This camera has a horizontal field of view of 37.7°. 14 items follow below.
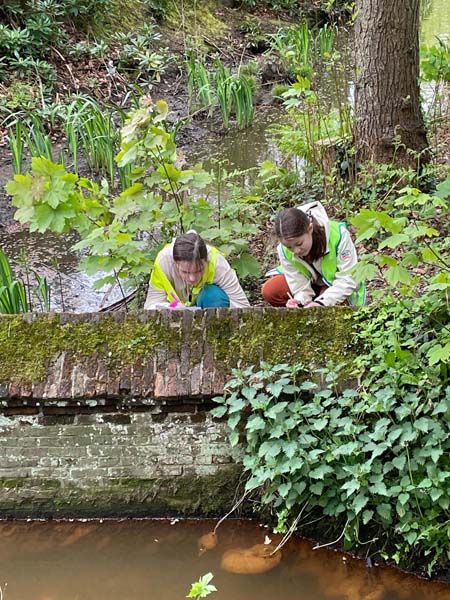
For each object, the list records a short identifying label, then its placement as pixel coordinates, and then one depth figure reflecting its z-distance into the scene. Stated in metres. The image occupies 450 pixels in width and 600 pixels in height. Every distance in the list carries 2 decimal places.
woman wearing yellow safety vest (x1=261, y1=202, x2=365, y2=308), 3.29
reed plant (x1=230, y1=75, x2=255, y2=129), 7.65
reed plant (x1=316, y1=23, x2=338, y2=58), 8.75
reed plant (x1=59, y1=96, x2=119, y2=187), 5.90
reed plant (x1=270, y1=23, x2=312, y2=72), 8.36
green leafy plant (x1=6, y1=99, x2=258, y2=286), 3.32
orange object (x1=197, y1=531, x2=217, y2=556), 3.01
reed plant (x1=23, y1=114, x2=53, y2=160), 5.42
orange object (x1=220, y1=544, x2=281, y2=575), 2.88
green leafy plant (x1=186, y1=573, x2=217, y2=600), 2.04
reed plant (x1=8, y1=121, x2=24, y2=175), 5.53
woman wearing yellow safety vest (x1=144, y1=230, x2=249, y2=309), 3.52
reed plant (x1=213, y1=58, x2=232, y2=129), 7.52
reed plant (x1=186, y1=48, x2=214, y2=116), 7.94
